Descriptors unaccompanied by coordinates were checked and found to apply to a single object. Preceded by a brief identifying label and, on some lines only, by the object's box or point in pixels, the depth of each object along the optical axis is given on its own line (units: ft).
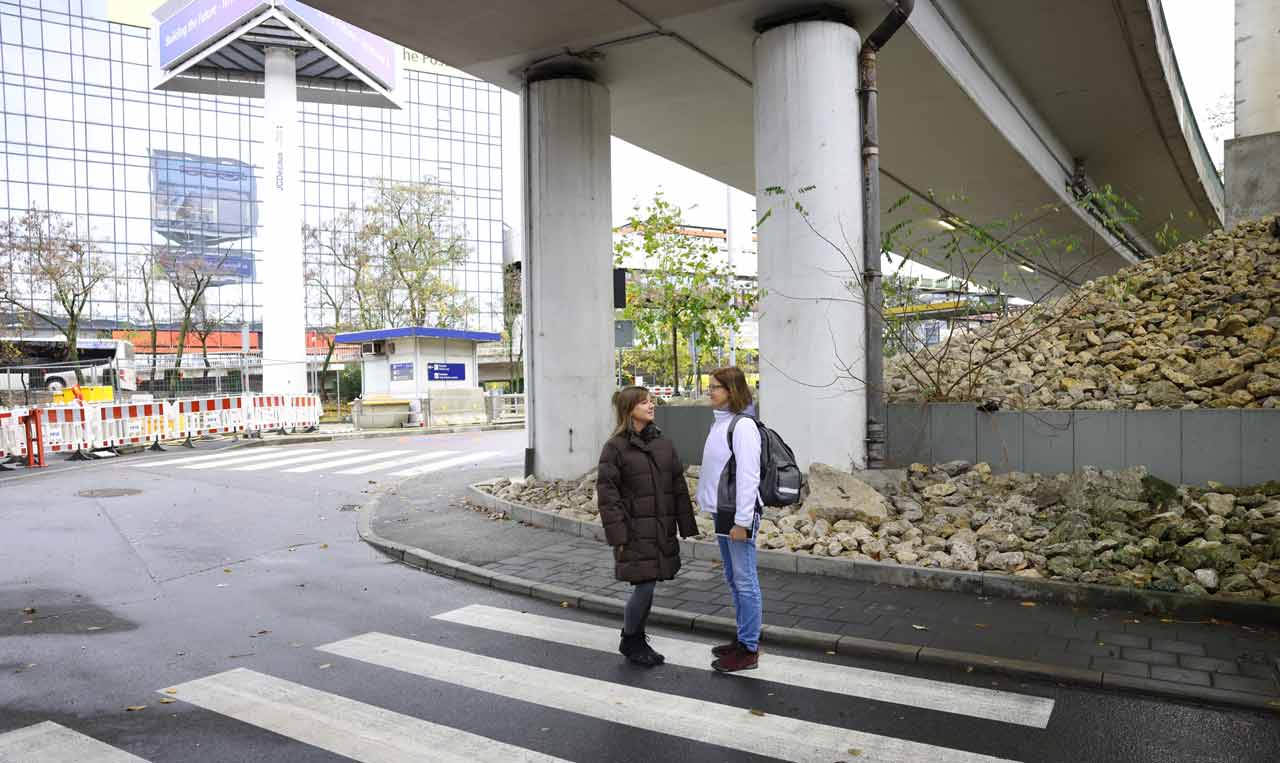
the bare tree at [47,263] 110.73
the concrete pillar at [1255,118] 44.52
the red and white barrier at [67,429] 60.85
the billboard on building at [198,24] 108.17
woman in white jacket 16.90
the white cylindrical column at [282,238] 107.79
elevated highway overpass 30.45
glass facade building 210.18
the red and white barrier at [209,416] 72.43
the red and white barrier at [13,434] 57.62
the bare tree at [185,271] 130.39
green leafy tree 45.78
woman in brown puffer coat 17.15
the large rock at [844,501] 26.50
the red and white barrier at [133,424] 64.44
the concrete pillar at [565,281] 38.47
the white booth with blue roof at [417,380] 92.27
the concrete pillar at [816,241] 30.25
